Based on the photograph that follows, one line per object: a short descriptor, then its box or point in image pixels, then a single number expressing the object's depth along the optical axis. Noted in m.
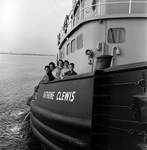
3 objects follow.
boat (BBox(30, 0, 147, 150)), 3.36
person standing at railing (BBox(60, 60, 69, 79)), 6.44
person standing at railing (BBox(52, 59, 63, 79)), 6.86
